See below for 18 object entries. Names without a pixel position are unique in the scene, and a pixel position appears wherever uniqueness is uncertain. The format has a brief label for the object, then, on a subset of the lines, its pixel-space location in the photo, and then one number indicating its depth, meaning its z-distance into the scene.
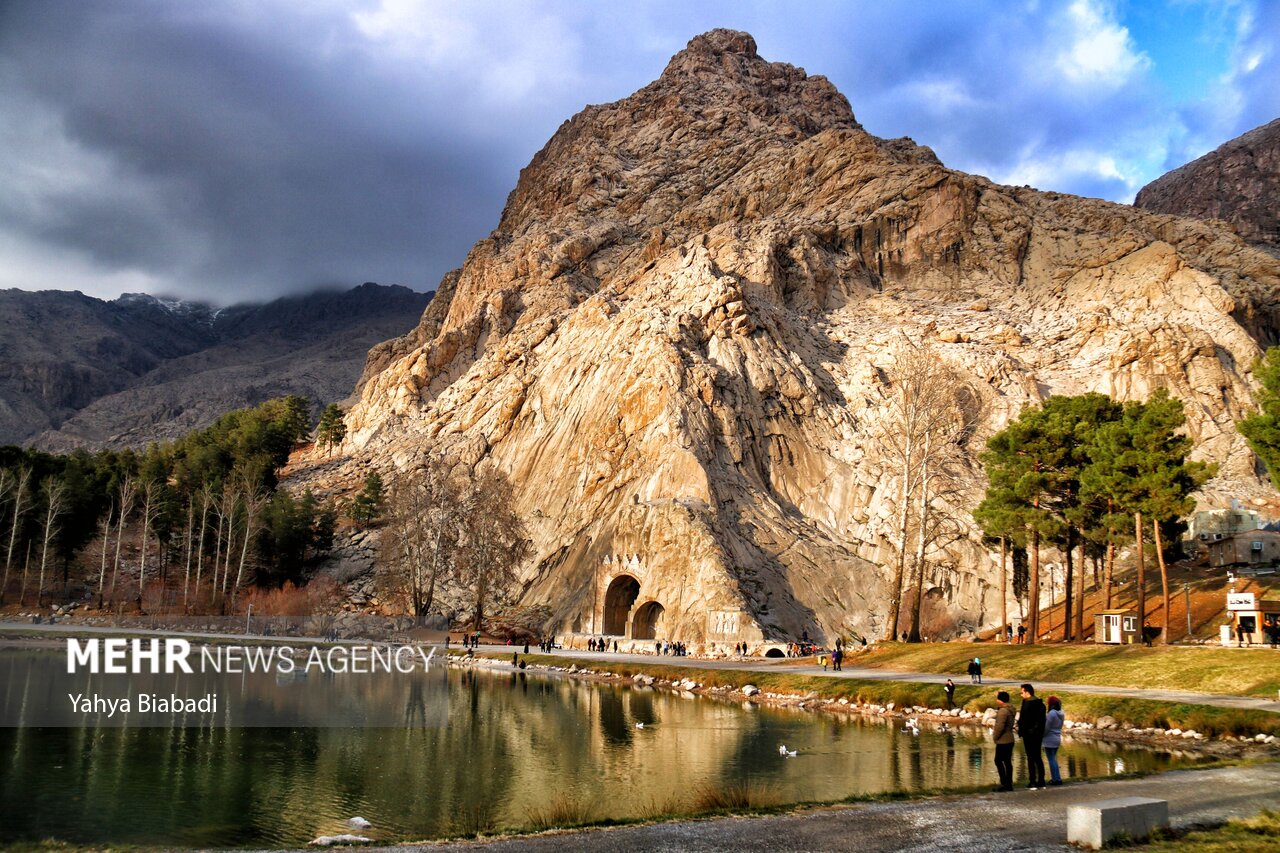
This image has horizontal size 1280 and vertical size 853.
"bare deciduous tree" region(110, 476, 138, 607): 80.69
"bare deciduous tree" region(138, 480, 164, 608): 83.35
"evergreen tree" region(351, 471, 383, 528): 93.62
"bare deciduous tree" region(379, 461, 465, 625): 74.44
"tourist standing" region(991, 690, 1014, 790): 16.75
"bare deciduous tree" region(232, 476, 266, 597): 80.12
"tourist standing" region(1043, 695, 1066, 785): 16.94
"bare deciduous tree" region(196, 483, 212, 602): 81.19
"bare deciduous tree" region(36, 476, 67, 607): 78.19
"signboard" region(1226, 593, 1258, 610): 40.12
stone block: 11.57
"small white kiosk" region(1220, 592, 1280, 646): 40.06
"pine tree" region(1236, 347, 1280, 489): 33.81
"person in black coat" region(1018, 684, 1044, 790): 16.81
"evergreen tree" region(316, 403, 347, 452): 123.44
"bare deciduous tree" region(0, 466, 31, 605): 78.25
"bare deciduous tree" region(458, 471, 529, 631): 74.56
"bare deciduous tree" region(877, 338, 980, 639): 50.56
